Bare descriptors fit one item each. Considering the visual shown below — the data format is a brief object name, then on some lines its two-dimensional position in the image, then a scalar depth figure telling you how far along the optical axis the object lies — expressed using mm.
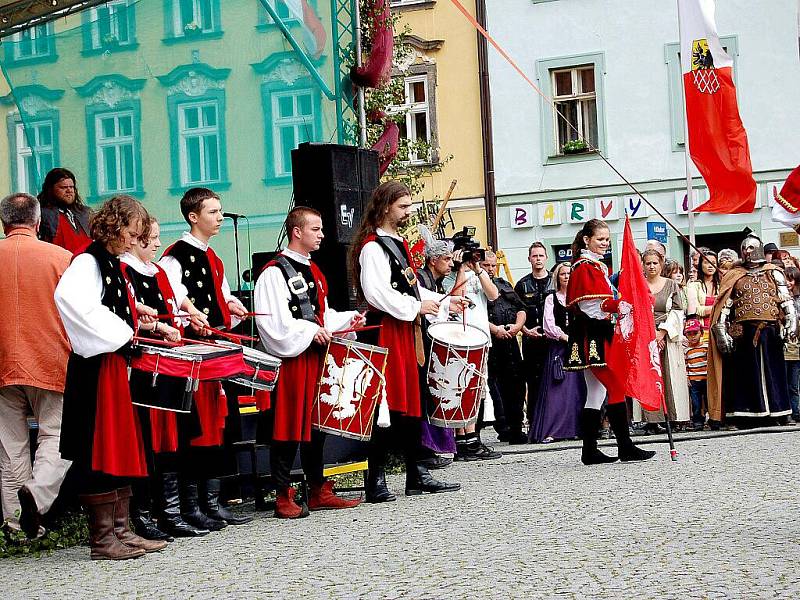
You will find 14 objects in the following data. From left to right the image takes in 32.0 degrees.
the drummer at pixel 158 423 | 6992
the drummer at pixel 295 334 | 8008
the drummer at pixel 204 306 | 7688
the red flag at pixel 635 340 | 10125
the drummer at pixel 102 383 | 6527
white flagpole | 15145
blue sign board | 18578
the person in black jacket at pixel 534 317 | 13547
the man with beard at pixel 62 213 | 9445
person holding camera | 11664
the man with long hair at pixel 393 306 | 8500
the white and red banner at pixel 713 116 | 16312
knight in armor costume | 13633
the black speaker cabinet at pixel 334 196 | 10250
